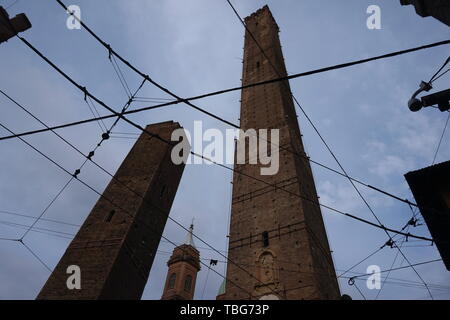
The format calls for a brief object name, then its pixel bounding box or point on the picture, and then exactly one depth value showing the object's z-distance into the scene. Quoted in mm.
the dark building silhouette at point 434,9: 5359
